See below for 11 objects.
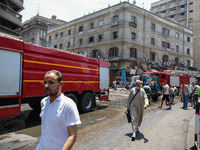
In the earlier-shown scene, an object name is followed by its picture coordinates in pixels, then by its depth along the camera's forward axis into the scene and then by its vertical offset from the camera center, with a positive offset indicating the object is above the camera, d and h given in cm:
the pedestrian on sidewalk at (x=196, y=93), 977 -92
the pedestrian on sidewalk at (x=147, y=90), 982 -77
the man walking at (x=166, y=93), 966 -94
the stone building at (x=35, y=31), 4818 +1518
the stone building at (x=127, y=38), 2858 +870
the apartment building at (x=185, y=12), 4800 +2384
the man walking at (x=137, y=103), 494 -84
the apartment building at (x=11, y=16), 2047 +887
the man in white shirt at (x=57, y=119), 175 -49
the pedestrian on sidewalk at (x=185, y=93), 1012 -96
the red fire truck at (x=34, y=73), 467 +13
